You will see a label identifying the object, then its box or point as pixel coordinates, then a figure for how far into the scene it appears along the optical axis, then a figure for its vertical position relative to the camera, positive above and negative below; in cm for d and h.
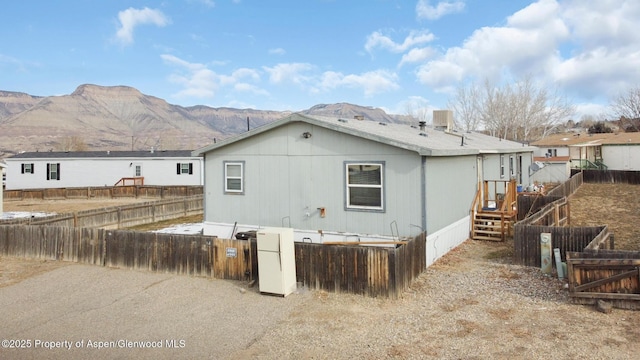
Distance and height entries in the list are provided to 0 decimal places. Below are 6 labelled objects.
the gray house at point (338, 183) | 1270 +1
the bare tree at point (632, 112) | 6862 +1022
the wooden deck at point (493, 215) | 1639 -128
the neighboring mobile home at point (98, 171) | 3828 +156
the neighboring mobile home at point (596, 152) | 3953 +252
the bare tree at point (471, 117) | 6462 +937
